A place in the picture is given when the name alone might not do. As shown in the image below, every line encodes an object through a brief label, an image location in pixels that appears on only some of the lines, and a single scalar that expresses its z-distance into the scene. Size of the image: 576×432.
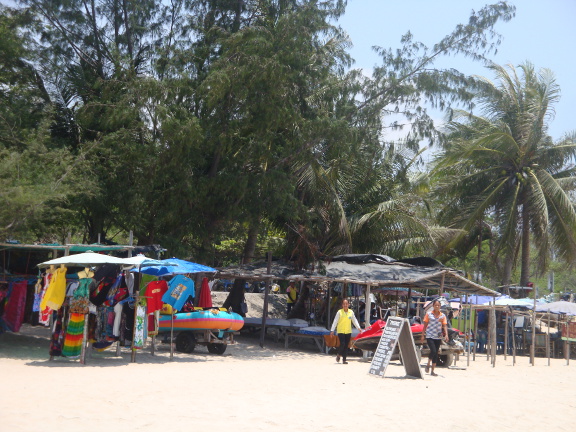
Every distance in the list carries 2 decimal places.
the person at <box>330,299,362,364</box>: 15.38
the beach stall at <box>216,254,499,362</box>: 17.72
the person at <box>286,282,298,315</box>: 23.09
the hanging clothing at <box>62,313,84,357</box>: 12.21
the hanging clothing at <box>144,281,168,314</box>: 13.38
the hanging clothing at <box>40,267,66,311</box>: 12.03
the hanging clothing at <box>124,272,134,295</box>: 13.27
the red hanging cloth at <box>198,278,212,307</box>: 16.36
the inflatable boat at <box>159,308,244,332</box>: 15.12
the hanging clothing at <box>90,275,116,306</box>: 12.60
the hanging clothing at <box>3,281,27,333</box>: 14.00
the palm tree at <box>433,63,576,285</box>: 25.20
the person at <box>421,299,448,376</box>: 13.86
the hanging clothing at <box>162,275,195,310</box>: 15.27
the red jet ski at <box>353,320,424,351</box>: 15.25
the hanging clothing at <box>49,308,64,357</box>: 12.25
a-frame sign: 13.21
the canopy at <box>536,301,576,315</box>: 20.77
